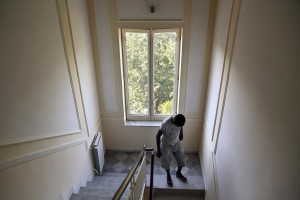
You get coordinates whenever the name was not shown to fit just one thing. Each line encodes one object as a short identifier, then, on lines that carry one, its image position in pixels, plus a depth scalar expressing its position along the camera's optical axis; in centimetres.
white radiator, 389
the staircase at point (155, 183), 327
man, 338
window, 403
